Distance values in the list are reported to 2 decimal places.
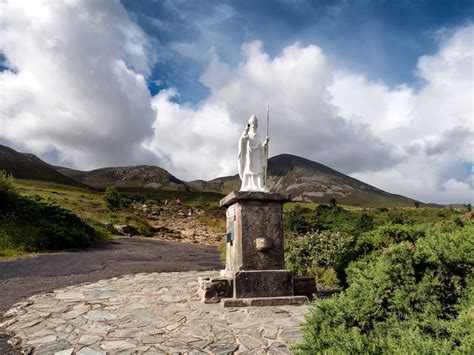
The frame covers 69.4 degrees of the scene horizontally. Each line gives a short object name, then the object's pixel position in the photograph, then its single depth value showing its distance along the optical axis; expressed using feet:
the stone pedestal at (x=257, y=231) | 24.90
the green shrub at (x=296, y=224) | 73.92
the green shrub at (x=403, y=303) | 9.36
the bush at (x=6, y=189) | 60.40
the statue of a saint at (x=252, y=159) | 27.50
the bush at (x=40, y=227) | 49.78
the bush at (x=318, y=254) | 33.83
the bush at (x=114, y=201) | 134.08
